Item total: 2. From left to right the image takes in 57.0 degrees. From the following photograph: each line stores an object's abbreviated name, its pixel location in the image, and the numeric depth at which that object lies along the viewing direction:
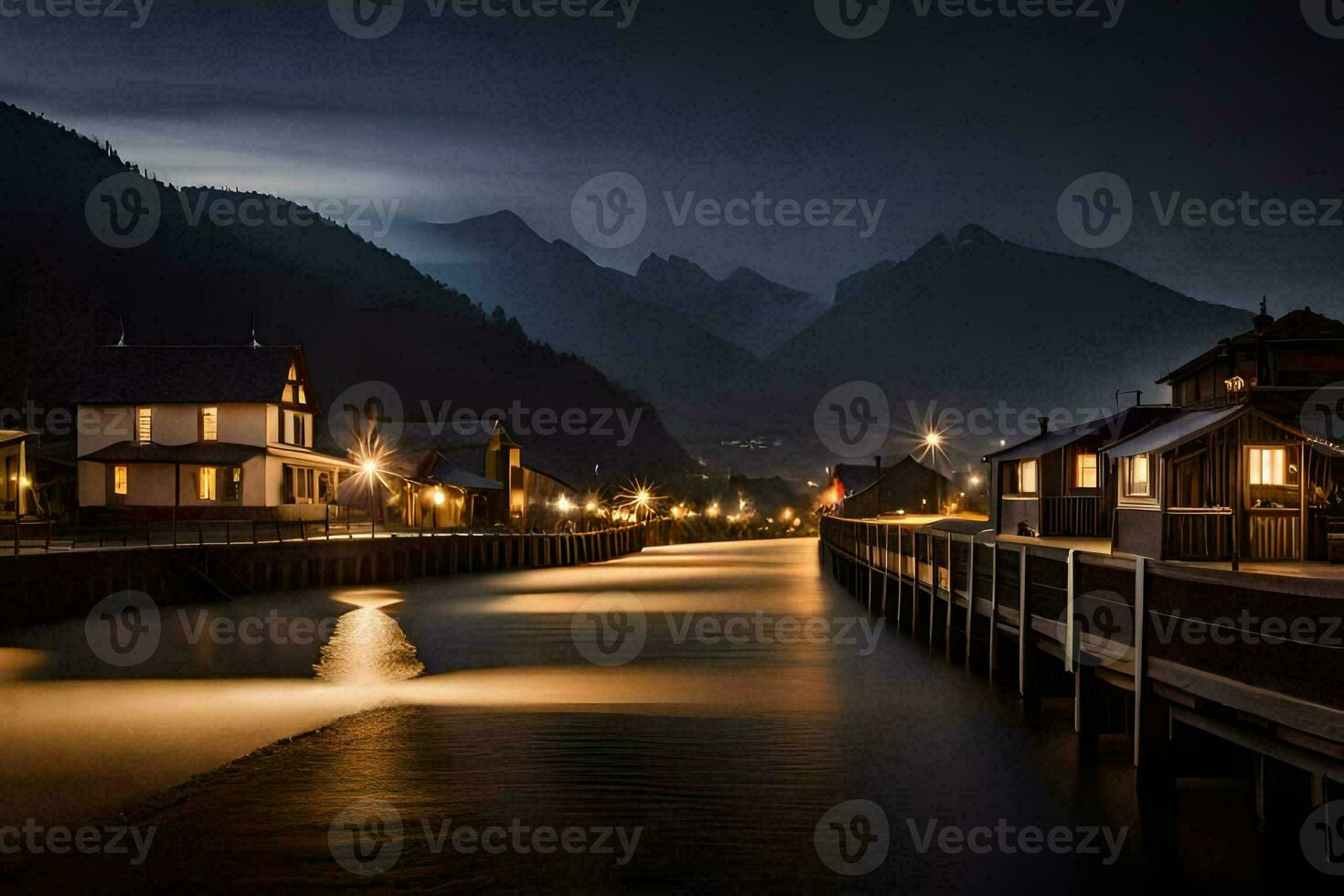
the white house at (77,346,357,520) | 60.16
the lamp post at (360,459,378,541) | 71.25
